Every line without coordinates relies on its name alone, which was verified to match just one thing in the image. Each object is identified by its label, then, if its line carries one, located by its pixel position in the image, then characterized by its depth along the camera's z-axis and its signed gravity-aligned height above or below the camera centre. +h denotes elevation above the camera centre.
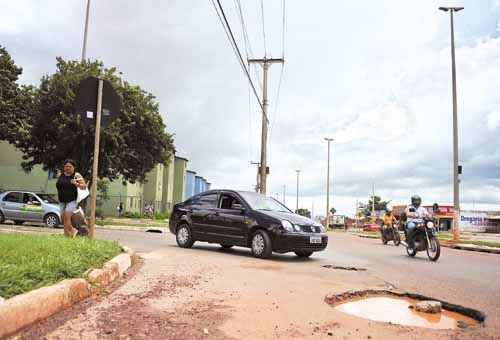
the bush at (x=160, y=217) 43.00 -0.86
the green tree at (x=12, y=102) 28.25 +6.18
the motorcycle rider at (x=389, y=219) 18.59 -0.15
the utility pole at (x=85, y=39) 23.70 +8.17
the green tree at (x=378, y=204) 113.71 +2.52
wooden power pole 27.17 +4.94
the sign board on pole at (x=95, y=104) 8.18 +1.76
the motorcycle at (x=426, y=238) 11.51 -0.55
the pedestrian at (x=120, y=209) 43.38 -0.25
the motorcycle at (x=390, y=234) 18.02 -0.74
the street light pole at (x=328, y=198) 54.06 +1.69
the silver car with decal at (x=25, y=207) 19.75 -0.17
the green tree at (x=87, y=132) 25.69 +4.09
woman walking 8.58 +0.18
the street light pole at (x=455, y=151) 21.00 +3.02
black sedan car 10.09 -0.32
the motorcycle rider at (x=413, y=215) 12.23 +0.02
